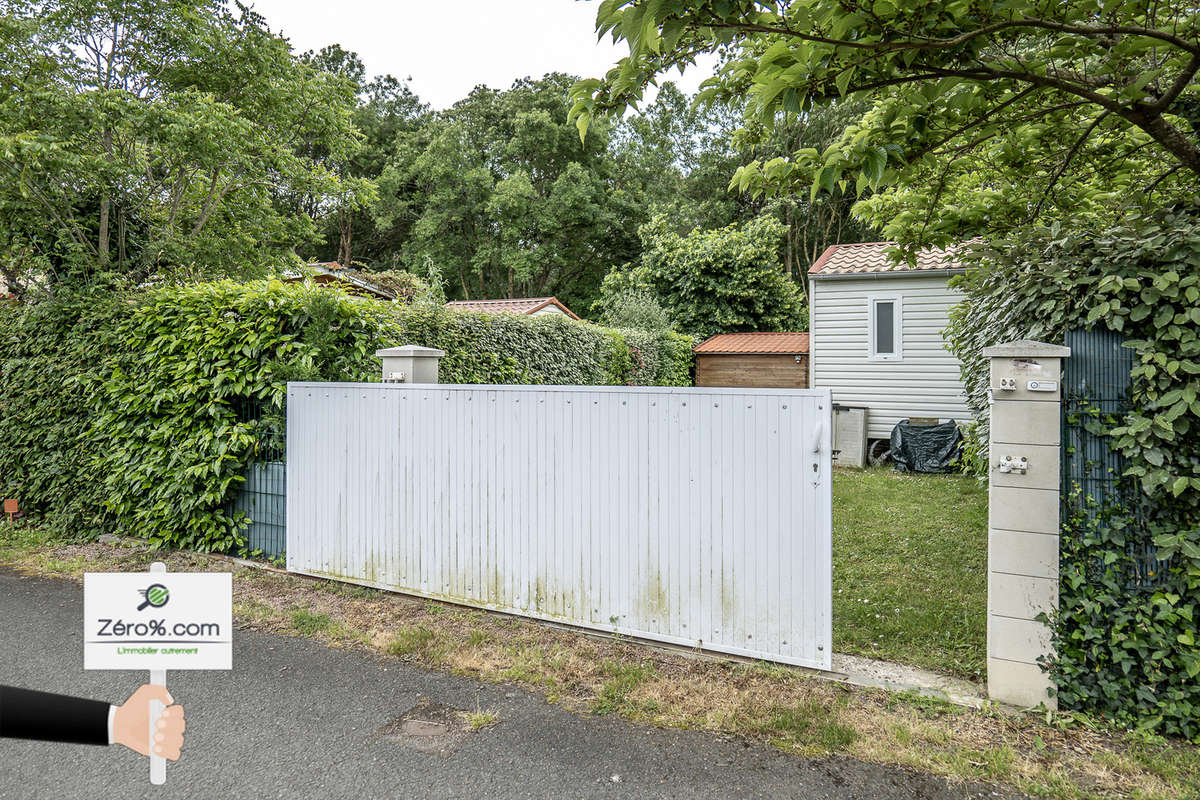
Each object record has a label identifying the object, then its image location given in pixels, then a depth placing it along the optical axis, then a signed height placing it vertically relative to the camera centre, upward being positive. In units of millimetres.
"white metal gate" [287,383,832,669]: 3318 -644
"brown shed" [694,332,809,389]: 14078 +779
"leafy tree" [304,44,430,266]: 24234 +9081
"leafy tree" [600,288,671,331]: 15656 +1918
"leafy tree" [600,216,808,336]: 17938 +3135
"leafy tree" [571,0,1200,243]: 2695 +1561
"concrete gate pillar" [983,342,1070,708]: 2832 -493
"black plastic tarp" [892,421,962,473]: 9976 -749
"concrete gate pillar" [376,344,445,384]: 4766 +206
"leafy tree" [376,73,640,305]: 22938 +7050
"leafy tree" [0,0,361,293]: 5504 +2293
